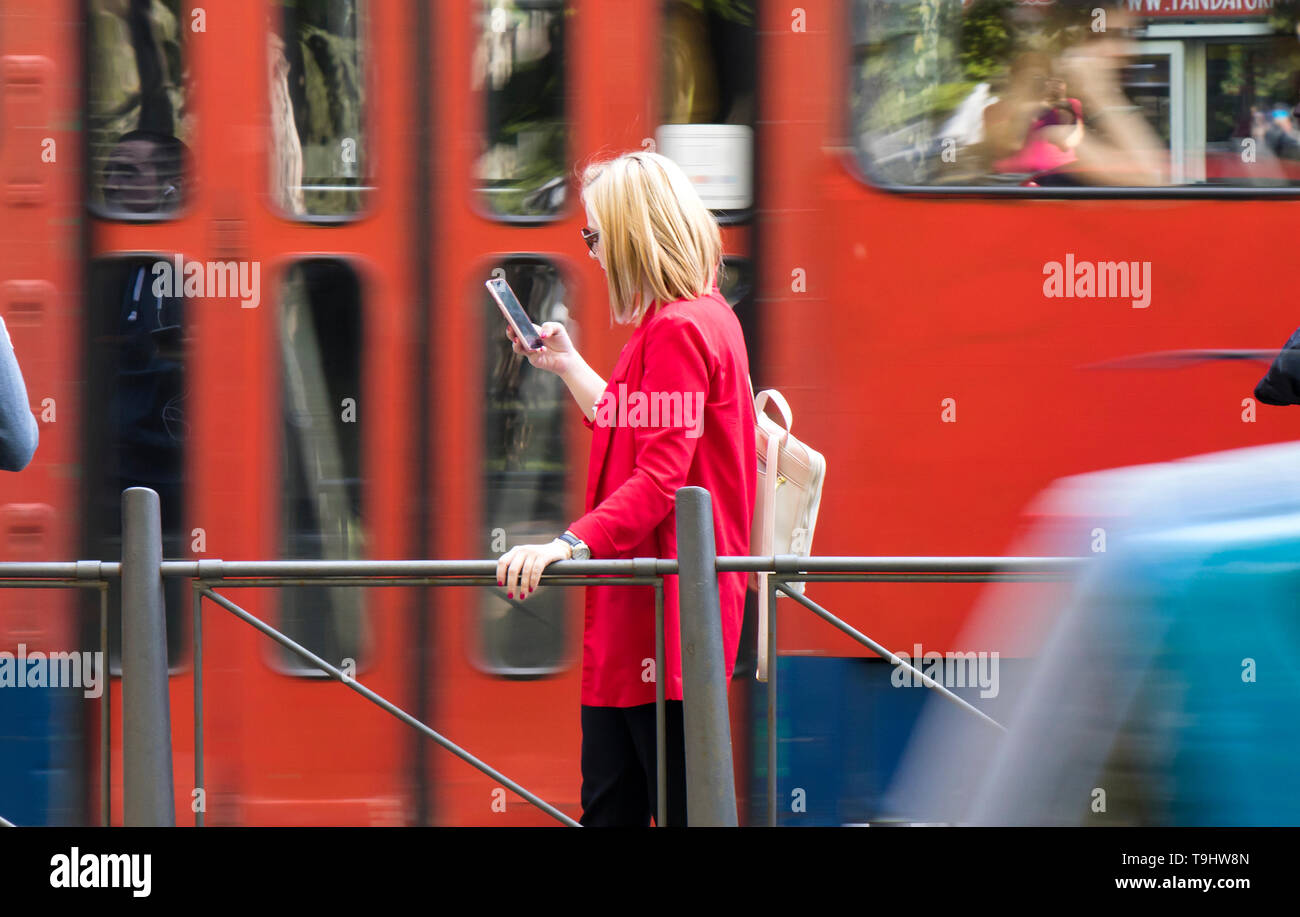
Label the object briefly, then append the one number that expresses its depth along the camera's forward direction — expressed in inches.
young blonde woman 234.5
